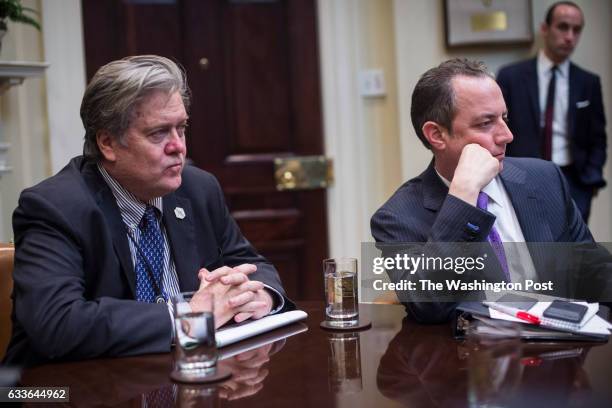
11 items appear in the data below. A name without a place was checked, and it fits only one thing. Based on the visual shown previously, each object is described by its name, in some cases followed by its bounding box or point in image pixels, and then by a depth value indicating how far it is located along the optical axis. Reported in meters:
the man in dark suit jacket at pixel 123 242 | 1.45
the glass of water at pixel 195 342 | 1.21
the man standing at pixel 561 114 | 3.88
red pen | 1.40
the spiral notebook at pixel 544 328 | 1.36
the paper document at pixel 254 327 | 1.46
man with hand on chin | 1.81
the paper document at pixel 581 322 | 1.37
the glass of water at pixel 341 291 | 1.56
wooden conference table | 1.10
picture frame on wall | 3.87
